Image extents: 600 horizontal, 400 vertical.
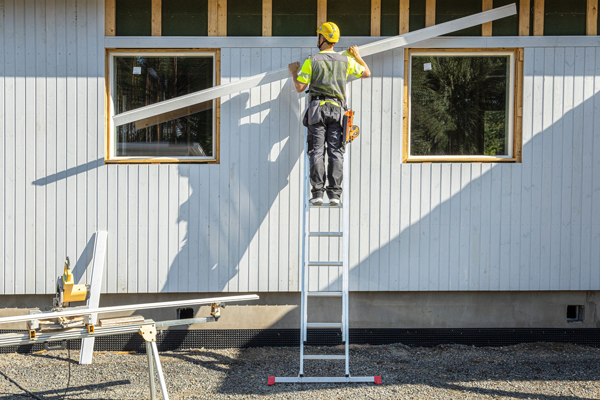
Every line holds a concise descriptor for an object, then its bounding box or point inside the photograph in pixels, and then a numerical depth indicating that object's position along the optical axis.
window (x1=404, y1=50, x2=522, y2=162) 5.80
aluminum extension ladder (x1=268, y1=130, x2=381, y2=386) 4.75
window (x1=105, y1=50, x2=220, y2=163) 5.73
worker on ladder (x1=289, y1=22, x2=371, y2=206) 5.03
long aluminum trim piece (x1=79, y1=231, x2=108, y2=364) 5.36
